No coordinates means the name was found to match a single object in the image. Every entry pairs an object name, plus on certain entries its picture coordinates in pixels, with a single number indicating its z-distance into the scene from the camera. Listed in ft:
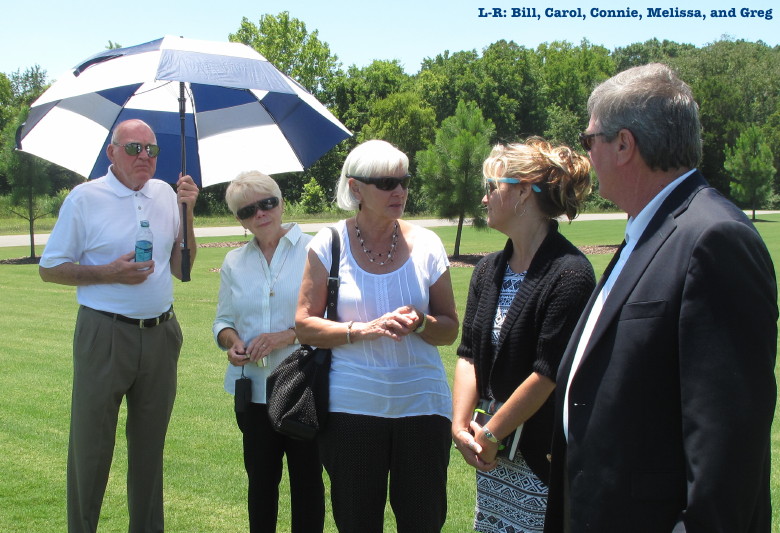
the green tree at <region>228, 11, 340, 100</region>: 203.62
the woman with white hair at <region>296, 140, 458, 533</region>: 10.85
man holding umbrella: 13.46
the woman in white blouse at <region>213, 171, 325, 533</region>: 13.24
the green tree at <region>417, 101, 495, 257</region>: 89.92
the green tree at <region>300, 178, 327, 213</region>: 158.92
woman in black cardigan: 9.82
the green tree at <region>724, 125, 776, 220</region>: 163.84
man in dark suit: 5.83
